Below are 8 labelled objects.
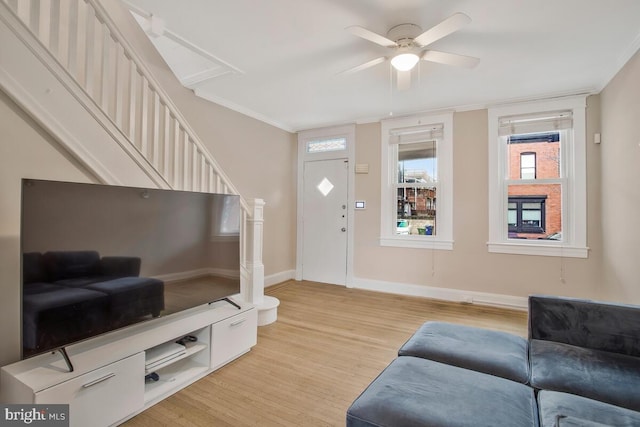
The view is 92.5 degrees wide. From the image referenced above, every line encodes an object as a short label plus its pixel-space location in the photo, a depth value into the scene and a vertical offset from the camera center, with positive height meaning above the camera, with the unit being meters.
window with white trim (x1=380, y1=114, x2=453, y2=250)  4.10 +0.50
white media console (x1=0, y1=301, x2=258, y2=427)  1.50 -0.86
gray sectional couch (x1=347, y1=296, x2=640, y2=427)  1.18 -0.75
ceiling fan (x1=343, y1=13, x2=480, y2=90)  1.97 +1.23
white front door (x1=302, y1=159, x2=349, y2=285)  4.82 -0.06
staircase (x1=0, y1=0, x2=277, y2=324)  1.77 +0.82
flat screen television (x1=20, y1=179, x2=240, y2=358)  1.52 -0.25
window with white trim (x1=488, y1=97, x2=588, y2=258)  3.45 +0.47
